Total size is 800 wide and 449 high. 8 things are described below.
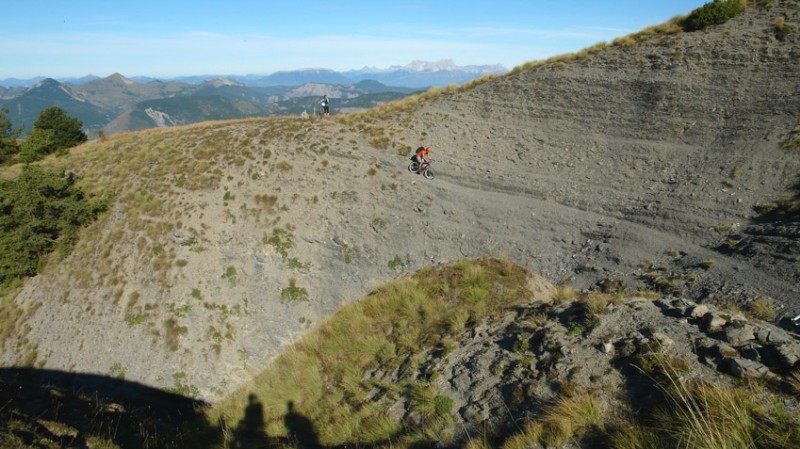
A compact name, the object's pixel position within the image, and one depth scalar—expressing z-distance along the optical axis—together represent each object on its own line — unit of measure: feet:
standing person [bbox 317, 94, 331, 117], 112.27
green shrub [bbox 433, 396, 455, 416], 30.81
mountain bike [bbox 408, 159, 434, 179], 86.53
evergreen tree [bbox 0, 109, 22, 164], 127.21
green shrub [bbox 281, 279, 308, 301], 70.44
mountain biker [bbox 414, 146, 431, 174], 85.66
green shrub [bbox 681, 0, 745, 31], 92.84
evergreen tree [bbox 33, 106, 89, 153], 127.24
